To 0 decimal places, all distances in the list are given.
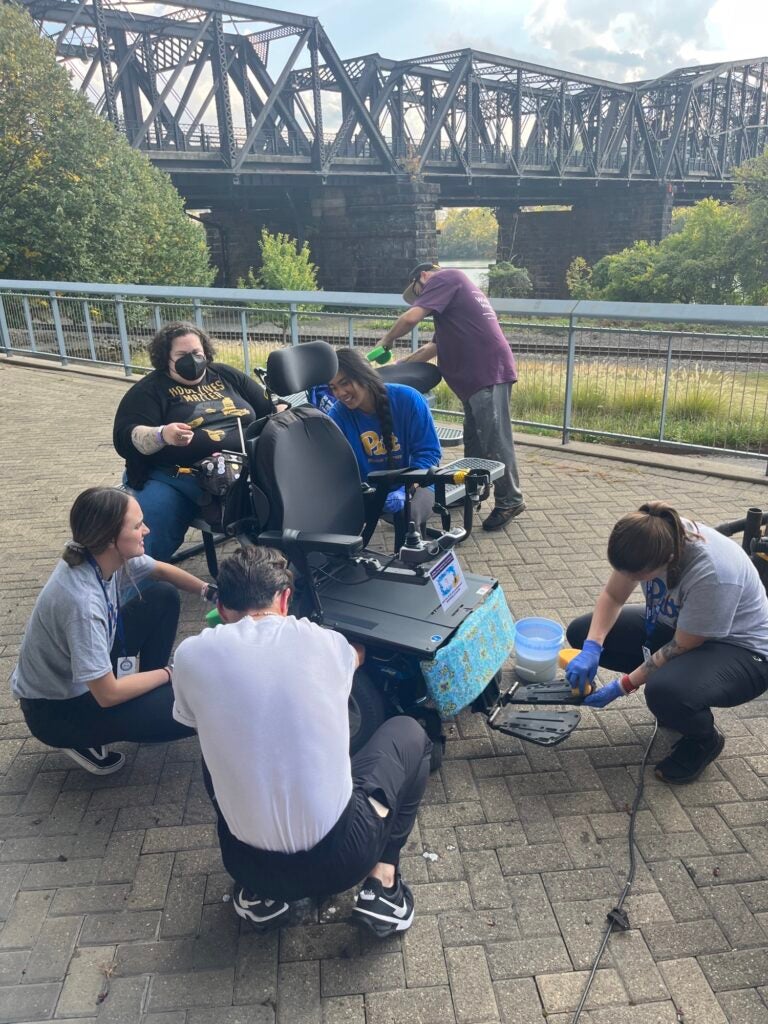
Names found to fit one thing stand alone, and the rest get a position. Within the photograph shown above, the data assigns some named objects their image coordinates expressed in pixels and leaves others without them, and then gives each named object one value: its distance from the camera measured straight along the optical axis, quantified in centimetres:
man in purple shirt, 506
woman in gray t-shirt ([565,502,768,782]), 271
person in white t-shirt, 193
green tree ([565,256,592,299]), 3955
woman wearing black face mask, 413
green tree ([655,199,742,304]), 3250
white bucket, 347
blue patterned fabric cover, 277
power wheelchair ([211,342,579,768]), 287
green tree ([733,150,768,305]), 3112
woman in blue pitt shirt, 402
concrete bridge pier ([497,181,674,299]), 5178
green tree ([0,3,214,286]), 2047
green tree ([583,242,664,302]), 3456
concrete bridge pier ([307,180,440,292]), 3903
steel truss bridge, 3556
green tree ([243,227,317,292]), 3150
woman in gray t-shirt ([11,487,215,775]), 260
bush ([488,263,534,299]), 4531
